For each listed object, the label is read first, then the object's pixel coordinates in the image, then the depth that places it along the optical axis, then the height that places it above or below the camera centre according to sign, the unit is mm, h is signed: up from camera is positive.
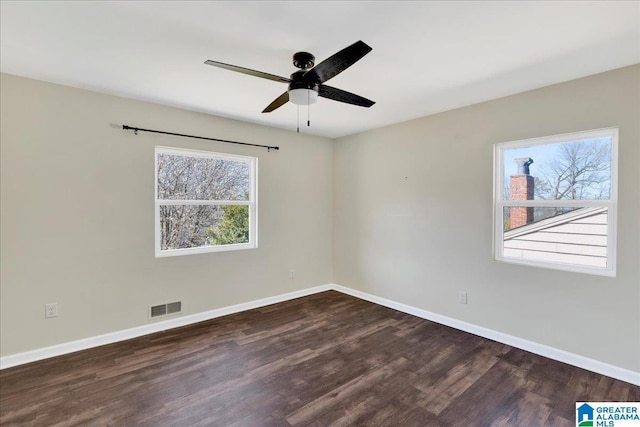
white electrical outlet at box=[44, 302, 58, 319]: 2674 -919
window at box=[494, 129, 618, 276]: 2502 +66
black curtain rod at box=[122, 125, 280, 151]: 3045 +856
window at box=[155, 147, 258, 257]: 3381 +90
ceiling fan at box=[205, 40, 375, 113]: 1687 +871
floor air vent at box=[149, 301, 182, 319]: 3223 -1121
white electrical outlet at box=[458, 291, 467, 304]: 3319 -1004
